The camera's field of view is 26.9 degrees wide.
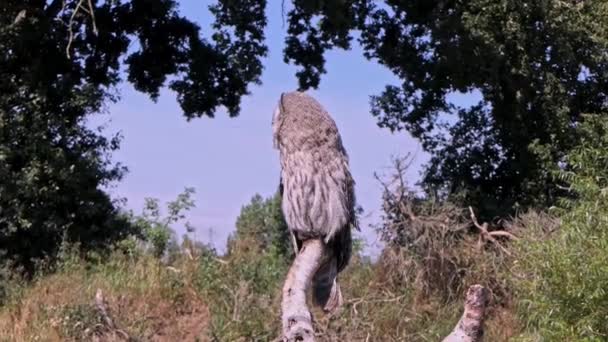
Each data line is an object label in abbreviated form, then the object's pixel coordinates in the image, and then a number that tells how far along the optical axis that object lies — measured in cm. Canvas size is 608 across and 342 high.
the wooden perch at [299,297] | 470
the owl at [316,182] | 522
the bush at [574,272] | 847
